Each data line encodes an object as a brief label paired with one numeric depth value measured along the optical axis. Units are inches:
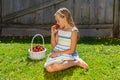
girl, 141.7
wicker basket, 153.7
